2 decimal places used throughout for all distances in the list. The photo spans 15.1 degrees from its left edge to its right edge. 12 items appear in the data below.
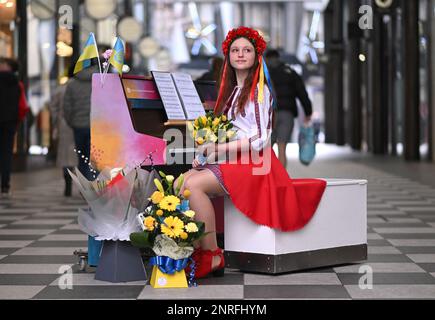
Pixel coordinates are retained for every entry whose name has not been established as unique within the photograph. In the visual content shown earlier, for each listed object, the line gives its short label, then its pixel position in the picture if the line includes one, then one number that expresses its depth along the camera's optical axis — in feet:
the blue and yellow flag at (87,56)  30.84
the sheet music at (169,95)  32.21
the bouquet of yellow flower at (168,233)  26.25
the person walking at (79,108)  57.25
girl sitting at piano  28.05
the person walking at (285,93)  61.72
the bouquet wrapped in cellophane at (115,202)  27.63
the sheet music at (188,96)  32.93
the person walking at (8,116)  60.44
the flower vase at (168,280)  26.46
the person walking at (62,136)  63.00
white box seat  28.81
